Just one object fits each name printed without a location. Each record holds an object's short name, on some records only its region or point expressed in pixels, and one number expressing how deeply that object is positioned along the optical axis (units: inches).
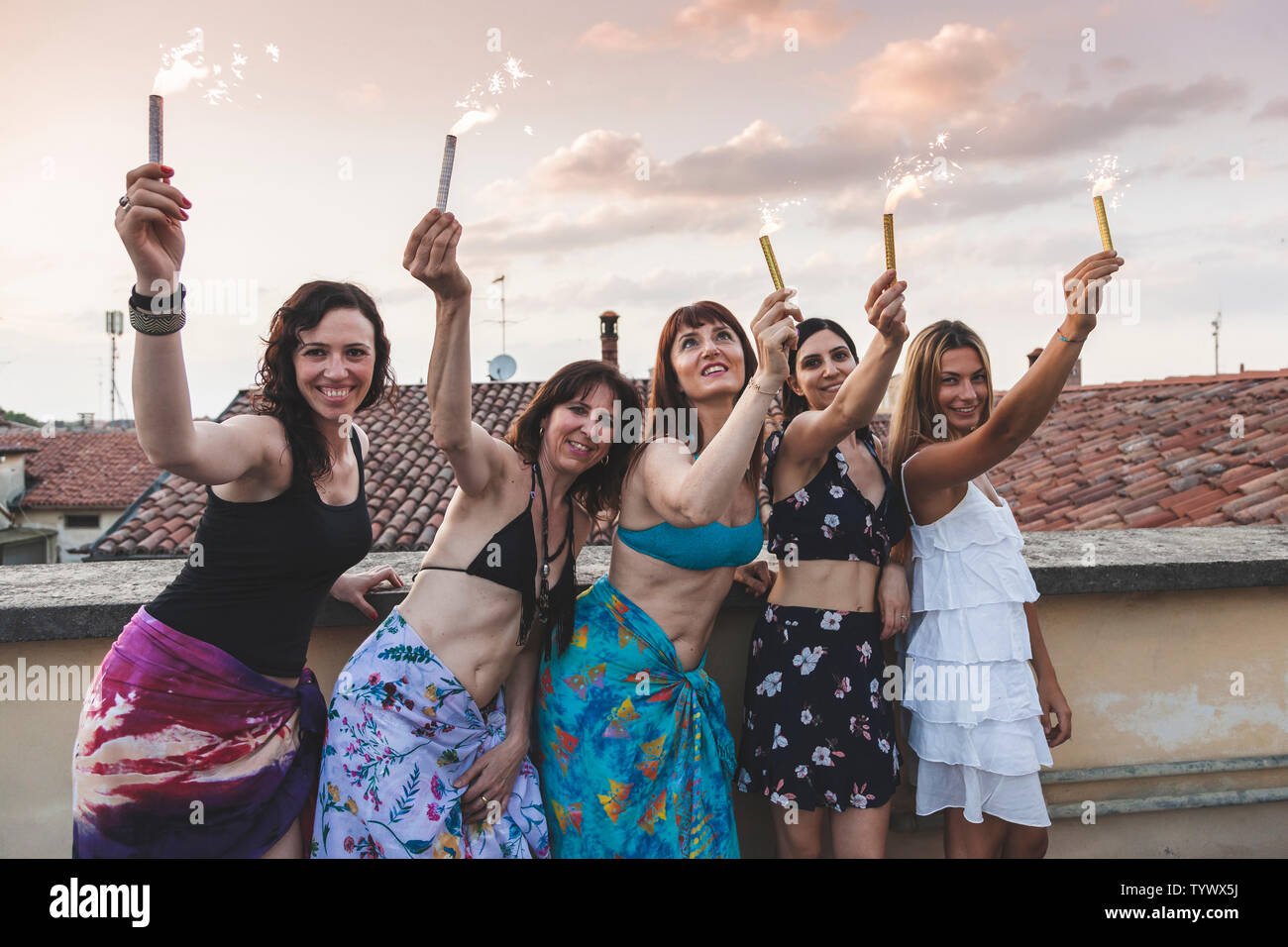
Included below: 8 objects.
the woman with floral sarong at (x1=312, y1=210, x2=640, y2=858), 78.7
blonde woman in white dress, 88.9
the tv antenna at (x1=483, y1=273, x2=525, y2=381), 653.9
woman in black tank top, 73.2
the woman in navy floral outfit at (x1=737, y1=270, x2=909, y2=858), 90.4
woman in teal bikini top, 87.2
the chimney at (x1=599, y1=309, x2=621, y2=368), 740.6
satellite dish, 653.2
